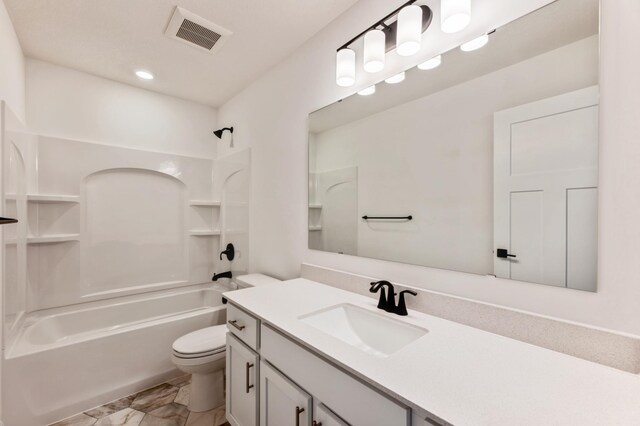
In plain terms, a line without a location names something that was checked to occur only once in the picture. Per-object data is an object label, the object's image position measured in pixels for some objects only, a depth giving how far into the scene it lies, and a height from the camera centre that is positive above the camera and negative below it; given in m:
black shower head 2.97 +0.89
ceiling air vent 1.73 +1.24
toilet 1.82 -1.05
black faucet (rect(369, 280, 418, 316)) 1.21 -0.41
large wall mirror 0.88 +0.22
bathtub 1.72 -1.06
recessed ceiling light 2.44 +1.25
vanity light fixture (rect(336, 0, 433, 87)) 1.21 +0.86
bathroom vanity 0.64 -0.46
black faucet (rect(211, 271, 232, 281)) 2.82 -0.68
